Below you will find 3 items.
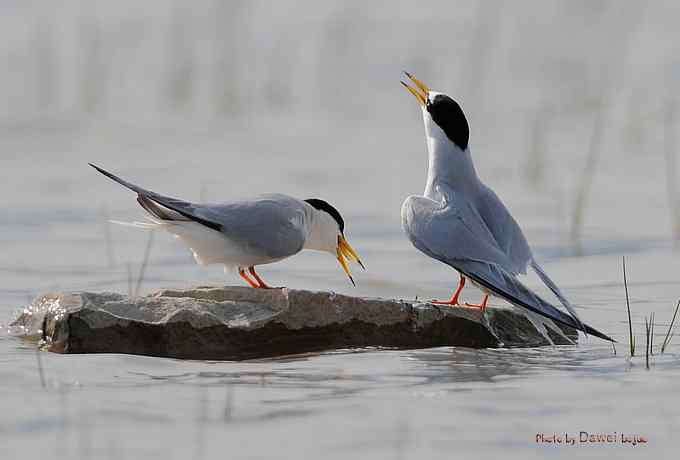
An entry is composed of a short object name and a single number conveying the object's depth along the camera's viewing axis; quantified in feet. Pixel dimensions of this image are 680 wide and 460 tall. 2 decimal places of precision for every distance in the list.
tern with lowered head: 34.37
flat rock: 29.96
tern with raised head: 31.58
